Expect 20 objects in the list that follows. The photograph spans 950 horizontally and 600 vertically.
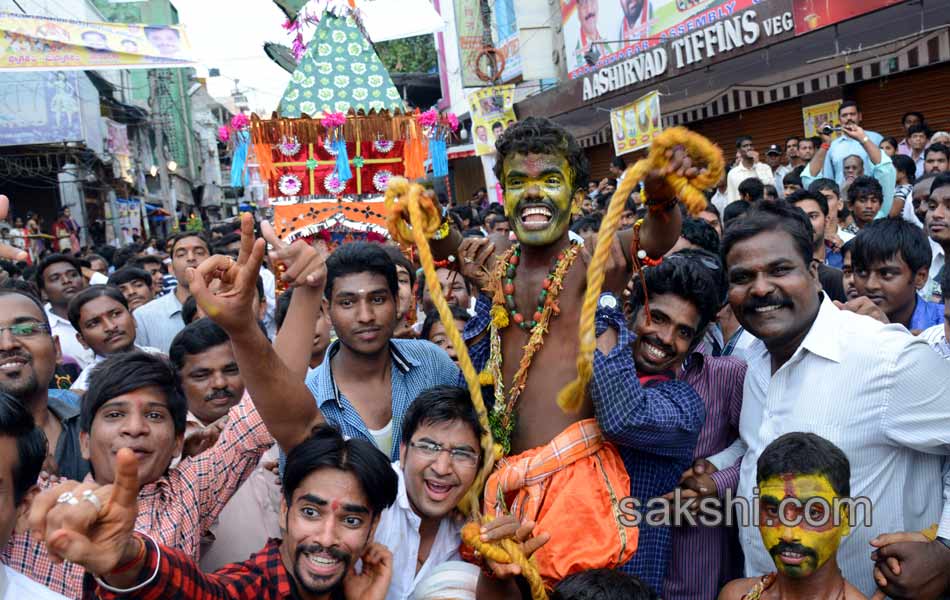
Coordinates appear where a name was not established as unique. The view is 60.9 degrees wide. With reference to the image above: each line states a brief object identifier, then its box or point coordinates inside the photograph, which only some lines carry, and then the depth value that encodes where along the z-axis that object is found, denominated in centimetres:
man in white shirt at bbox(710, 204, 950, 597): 218
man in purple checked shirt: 256
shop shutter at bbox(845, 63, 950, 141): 964
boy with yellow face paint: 203
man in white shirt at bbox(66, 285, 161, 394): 432
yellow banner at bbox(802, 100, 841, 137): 1083
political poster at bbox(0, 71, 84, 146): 1457
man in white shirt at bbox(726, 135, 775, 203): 864
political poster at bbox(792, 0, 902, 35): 938
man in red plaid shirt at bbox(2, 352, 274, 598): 231
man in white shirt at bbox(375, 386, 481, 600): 235
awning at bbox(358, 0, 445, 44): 965
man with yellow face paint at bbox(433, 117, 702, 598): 219
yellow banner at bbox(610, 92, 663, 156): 882
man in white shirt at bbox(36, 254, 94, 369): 601
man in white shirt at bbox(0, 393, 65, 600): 196
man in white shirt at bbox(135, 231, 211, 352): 539
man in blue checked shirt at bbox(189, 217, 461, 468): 243
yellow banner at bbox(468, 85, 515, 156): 1346
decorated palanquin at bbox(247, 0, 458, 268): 695
